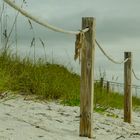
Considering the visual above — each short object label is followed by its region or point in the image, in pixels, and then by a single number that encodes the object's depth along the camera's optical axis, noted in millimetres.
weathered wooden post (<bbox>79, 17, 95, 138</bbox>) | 5297
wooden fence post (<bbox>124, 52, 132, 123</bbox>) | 8164
